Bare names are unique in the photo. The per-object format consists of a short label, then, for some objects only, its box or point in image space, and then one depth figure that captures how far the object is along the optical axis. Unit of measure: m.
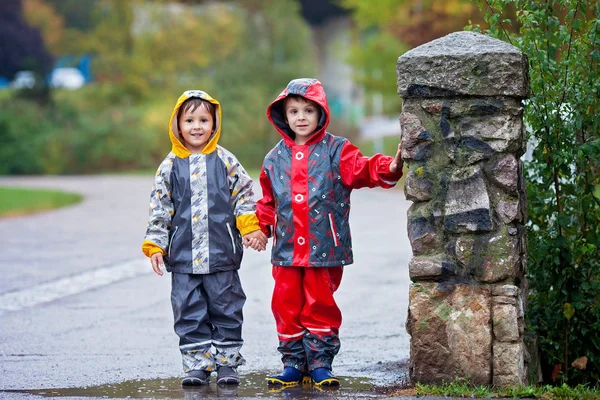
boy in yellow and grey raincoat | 10.43
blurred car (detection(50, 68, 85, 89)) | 102.83
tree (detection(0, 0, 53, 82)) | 91.77
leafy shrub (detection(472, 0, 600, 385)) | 10.54
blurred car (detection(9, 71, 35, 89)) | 72.53
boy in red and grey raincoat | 10.18
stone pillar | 9.30
